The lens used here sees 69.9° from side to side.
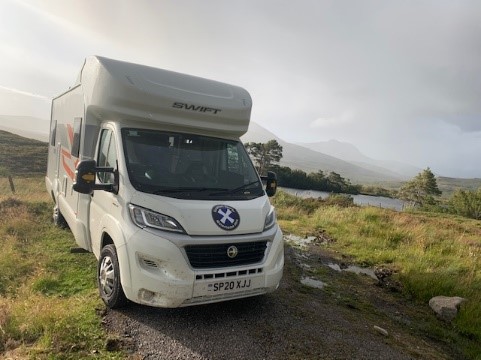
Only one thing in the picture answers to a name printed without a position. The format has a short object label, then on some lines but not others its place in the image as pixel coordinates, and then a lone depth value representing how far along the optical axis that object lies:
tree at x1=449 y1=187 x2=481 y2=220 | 74.06
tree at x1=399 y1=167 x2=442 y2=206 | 99.81
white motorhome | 4.05
